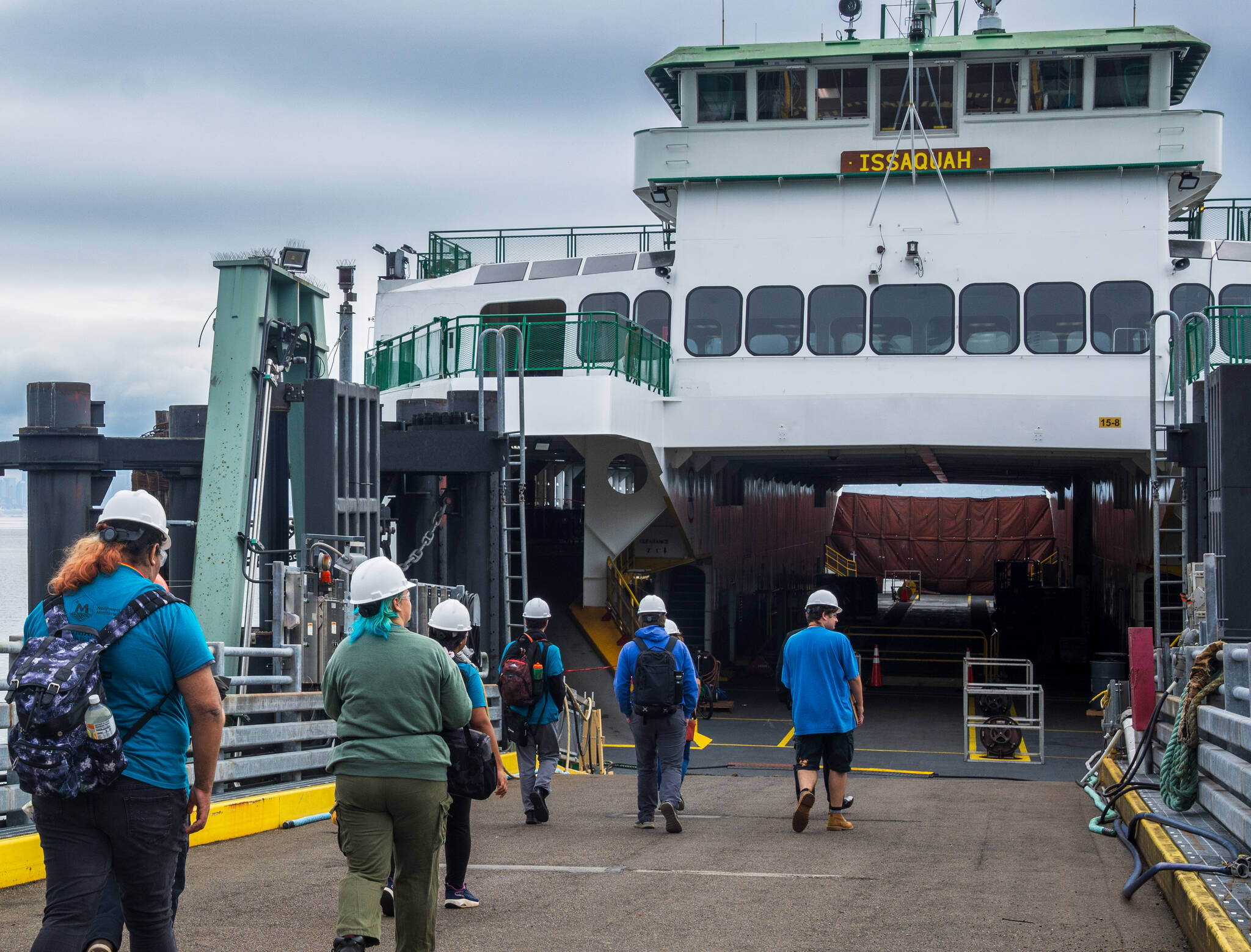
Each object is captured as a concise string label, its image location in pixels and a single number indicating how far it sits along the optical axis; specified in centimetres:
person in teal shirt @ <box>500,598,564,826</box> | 909
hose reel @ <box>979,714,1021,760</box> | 1684
